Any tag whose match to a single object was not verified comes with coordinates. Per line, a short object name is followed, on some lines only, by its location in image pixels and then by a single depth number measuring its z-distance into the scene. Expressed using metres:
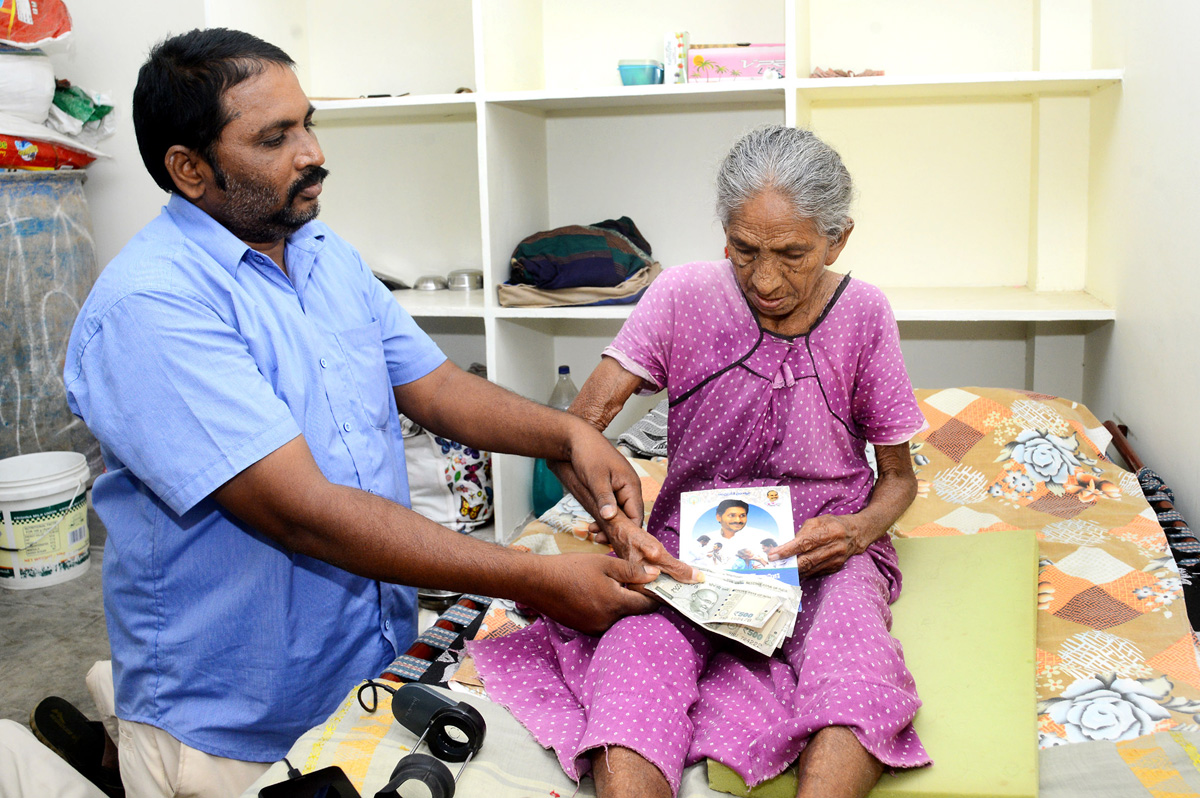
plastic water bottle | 3.71
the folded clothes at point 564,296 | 3.33
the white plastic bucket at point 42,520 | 3.50
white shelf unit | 3.29
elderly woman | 1.55
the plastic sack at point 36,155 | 3.81
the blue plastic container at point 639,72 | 3.30
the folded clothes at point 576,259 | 3.35
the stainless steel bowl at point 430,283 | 3.88
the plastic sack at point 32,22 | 3.70
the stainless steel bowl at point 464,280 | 3.85
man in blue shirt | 1.55
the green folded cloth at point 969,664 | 1.56
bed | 1.61
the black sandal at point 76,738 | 2.12
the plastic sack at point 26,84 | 3.74
